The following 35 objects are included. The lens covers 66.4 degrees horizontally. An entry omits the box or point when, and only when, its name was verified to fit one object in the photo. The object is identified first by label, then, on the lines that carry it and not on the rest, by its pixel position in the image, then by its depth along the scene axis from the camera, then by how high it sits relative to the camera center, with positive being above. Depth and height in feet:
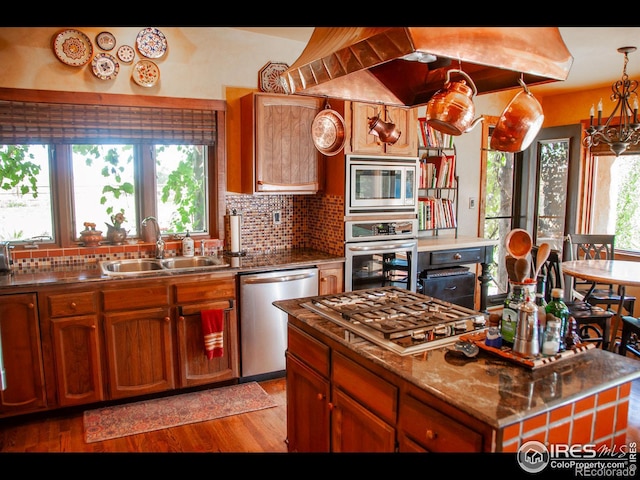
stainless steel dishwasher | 11.75 -3.14
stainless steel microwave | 12.80 +0.08
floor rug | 9.88 -4.83
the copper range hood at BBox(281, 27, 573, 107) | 4.45 +1.38
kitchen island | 4.64 -2.22
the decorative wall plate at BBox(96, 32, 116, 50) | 11.37 +3.43
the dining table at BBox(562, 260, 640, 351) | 11.70 -2.12
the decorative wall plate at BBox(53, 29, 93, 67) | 11.03 +3.18
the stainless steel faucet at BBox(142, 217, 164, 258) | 12.39 -1.29
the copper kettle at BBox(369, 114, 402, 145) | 7.93 +0.95
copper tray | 5.48 -1.93
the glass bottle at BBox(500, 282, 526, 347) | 5.90 -1.51
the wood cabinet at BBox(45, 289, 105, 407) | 10.03 -3.31
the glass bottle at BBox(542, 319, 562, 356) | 5.60 -1.72
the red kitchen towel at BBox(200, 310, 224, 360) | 11.13 -3.25
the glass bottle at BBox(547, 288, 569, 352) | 5.71 -1.43
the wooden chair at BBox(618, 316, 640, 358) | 11.45 -3.40
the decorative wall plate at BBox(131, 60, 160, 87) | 11.87 +2.78
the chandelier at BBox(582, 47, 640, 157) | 11.06 +1.34
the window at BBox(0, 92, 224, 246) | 11.28 +0.48
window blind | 10.90 +1.51
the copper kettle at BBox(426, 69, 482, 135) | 5.75 +0.94
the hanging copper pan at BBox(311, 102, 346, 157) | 10.58 +1.23
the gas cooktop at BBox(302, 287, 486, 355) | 6.26 -1.89
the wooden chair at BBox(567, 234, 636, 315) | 13.97 -2.26
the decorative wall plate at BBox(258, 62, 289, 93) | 13.25 +2.99
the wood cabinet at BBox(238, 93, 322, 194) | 12.45 +1.10
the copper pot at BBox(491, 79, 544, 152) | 5.62 +0.77
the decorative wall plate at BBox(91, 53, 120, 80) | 11.45 +2.85
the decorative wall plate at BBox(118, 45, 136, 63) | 11.69 +3.20
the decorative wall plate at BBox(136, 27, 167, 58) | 11.79 +3.50
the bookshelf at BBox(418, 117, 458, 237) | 15.53 +0.19
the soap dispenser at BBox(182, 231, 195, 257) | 12.62 -1.53
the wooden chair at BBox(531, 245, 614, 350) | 12.61 -3.25
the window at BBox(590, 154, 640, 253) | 16.49 -0.37
